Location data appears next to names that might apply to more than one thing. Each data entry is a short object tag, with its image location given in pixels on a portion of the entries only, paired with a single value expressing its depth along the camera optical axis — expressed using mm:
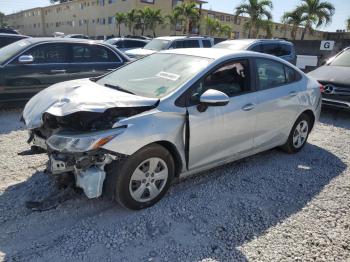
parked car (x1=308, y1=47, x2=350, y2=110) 7332
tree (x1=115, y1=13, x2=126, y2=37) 37688
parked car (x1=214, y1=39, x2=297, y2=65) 9867
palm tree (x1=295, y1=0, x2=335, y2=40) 28703
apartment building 40406
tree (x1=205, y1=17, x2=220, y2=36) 39906
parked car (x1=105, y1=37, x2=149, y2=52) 15875
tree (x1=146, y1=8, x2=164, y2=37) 35969
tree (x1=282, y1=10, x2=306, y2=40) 29781
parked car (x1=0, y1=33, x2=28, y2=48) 9461
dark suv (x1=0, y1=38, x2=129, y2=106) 6344
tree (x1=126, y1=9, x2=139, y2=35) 36438
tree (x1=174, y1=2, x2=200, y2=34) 35219
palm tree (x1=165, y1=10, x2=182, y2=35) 36191
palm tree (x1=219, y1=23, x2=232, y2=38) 41725
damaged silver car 2986
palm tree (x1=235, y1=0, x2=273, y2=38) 29516
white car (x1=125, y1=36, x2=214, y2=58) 12033
